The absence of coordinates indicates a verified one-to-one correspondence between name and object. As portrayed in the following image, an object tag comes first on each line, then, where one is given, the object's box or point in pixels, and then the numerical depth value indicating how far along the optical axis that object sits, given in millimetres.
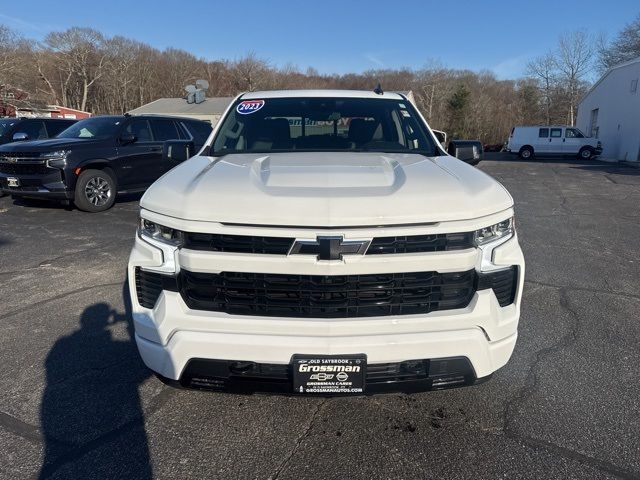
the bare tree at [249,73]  78938
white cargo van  28375
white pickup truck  2100
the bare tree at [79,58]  80438
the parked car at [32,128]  12102
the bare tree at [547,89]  62188
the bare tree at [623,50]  54747
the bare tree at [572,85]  59344
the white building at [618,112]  25453
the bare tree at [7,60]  53934
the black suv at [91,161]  8445
